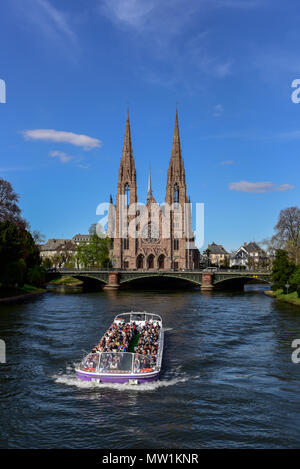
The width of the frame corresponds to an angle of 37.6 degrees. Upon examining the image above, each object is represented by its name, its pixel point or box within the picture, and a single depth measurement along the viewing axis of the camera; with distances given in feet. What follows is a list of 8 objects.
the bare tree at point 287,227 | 338.23
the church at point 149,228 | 506.89
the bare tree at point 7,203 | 302.25
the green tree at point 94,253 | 495.82
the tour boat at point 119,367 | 98.17
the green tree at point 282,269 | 280.72
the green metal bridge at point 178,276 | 363.97
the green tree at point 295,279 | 243.17
